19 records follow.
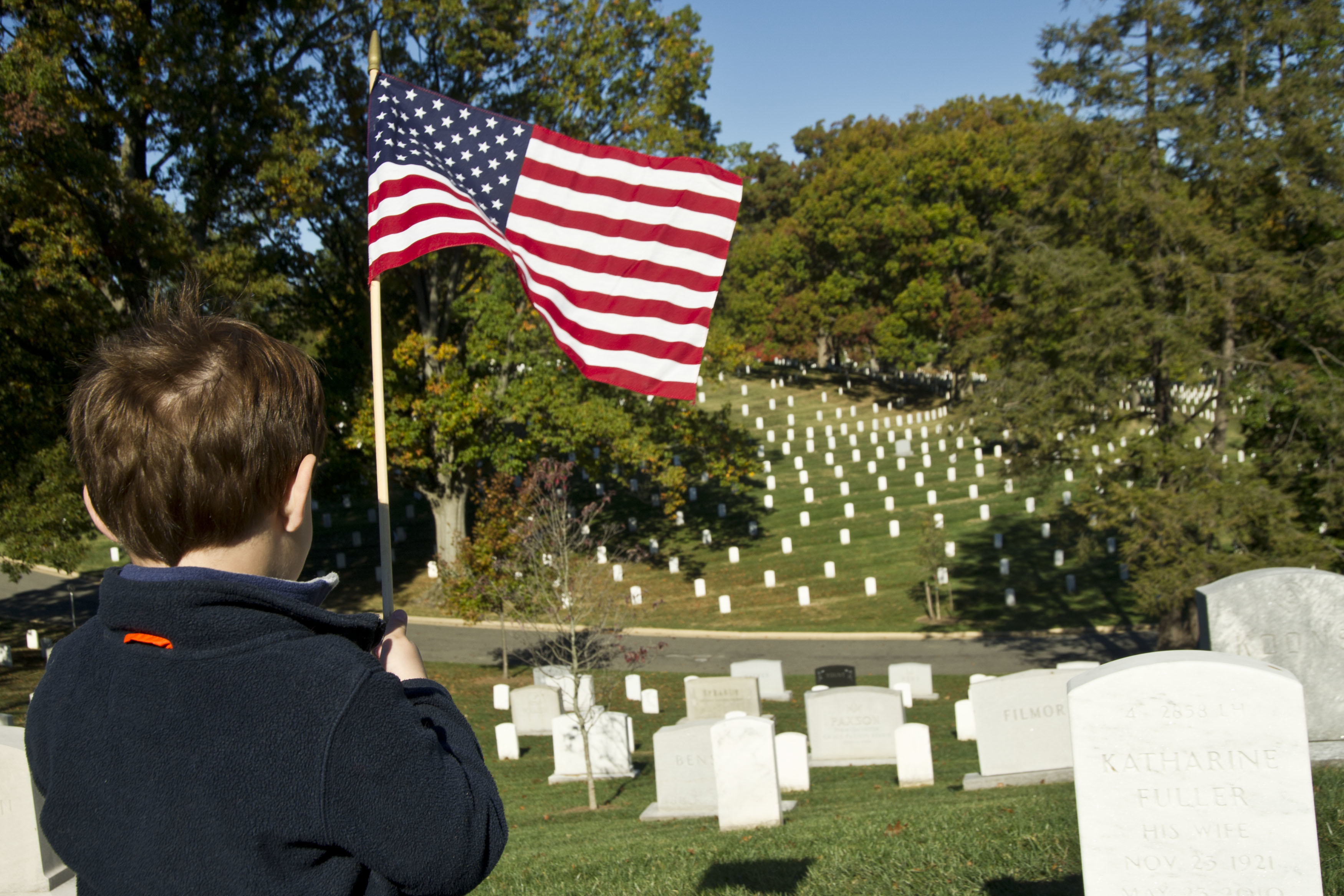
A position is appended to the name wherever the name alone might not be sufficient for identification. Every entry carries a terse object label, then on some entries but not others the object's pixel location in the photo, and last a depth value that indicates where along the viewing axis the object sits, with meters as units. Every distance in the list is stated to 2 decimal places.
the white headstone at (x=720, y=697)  16.41
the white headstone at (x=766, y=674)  19.00
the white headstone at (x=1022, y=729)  11.45
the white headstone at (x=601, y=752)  14.45
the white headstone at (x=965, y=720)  15.13
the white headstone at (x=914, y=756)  11.93
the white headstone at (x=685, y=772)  10.94
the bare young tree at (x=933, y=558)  25.05
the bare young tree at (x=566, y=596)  15.69
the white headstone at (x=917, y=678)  18.72
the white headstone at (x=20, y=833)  6.04
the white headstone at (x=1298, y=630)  8.33
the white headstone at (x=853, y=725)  14.28
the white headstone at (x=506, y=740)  15.93
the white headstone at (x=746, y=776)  9.66
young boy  1.55
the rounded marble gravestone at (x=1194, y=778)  4.49
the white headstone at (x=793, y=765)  12.18
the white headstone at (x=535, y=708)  17.59
